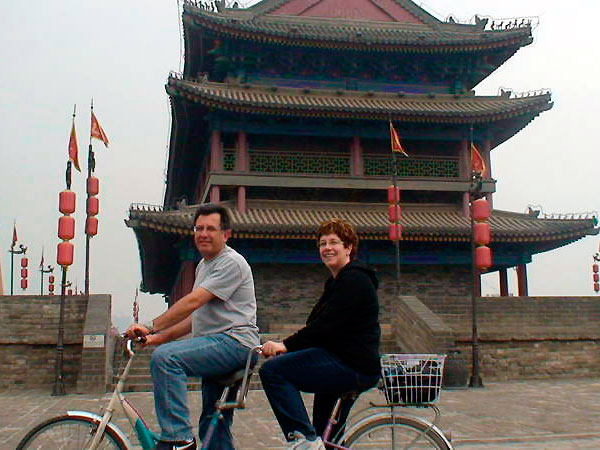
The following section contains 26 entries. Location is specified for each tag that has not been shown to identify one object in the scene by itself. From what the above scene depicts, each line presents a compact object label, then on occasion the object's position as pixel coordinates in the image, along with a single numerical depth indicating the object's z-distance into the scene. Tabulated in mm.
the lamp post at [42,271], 43119
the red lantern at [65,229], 14242
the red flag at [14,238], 38856
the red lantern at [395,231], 17281
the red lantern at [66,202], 14148
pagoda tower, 18953
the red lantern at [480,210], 15758
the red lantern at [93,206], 17281
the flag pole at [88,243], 15023
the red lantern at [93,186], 16938
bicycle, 3453
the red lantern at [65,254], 14266
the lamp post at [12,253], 36300
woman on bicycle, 3416
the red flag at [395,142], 17855
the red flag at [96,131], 17109
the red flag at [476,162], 18420
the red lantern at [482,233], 16031
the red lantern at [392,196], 17281
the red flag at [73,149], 15469
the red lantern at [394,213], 17297
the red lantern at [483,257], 16266
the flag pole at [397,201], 16609
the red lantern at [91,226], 16938
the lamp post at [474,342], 13195
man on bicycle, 3410
